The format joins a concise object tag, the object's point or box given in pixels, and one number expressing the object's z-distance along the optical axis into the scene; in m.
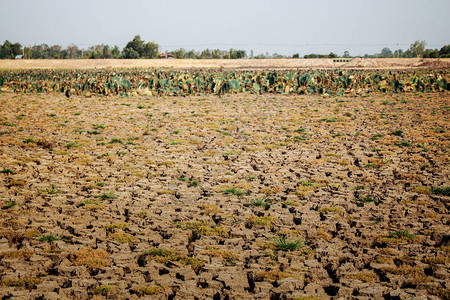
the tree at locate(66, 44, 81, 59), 173.75
